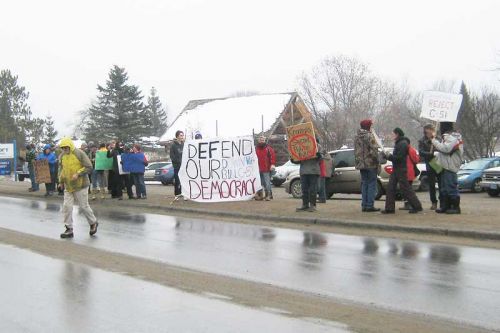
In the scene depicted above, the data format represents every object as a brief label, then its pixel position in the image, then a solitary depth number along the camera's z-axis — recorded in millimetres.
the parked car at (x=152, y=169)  39150
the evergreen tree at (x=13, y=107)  76125
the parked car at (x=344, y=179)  18719
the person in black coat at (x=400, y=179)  12844
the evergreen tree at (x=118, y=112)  69688
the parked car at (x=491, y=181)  21656
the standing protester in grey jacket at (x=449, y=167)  12477
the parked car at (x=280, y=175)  31266
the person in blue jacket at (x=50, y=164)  21859
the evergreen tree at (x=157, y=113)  114219
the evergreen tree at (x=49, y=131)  92062
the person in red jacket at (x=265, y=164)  16938
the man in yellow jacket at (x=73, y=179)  11481
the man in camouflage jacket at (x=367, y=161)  13289
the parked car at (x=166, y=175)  35844
